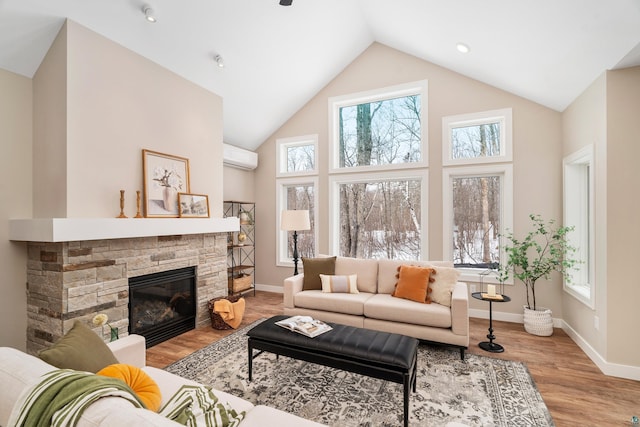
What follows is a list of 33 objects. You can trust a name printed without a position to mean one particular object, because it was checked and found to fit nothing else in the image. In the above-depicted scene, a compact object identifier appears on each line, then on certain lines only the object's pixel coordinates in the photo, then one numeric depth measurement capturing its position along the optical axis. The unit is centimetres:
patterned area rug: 214
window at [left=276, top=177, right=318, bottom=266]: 543
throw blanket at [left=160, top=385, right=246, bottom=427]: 132
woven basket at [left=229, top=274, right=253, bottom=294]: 501
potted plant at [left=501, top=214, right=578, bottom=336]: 359
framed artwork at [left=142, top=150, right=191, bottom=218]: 340
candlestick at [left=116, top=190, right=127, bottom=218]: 312
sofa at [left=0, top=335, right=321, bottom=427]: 84
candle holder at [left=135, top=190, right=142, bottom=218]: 324
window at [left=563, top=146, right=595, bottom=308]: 354
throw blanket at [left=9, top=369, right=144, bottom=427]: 87
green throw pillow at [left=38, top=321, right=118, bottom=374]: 135
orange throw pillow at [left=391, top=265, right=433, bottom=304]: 335
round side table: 317
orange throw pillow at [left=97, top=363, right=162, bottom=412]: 138
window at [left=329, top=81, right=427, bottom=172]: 469
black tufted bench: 208
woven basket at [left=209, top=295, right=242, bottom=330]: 385
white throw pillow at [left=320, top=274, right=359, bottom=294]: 377
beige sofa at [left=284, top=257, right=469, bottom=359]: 303
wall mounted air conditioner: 492
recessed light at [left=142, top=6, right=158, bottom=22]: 289
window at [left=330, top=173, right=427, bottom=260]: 471
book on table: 246
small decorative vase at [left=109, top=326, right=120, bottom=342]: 229
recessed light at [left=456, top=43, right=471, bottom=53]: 359
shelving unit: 510
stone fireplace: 269
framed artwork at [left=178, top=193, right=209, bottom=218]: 376
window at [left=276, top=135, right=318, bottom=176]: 536
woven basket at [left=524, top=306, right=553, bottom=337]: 356
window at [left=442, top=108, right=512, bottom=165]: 410
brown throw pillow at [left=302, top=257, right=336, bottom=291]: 391
